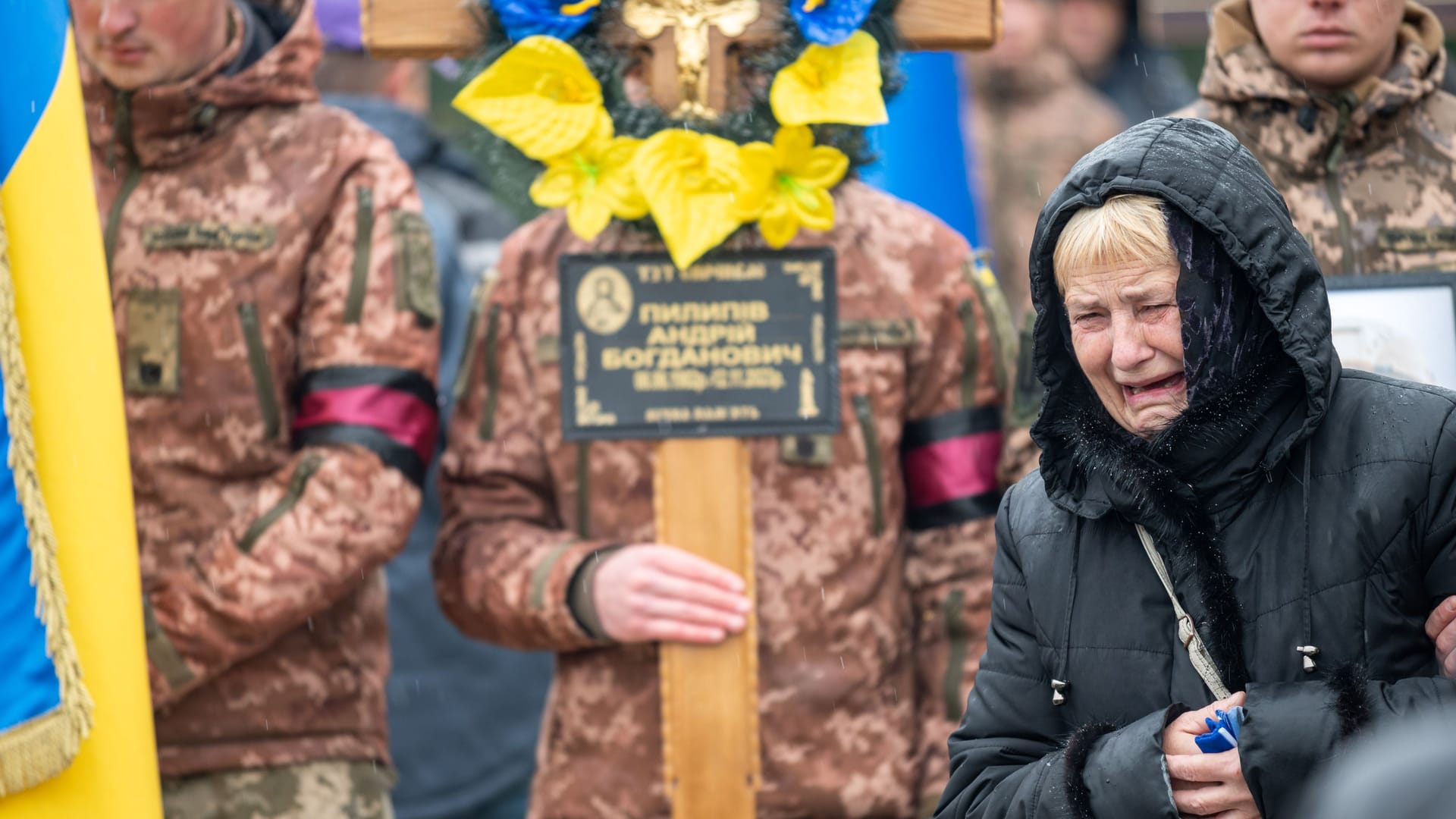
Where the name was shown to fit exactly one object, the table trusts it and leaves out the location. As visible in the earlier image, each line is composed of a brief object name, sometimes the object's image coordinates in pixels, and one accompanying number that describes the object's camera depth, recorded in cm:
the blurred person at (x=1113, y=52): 1413
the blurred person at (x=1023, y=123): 1319
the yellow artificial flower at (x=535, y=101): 740
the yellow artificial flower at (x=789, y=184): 739
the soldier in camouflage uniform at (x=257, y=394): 790
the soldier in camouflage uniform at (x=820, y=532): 791
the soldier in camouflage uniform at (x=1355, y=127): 775
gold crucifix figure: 736
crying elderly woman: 484
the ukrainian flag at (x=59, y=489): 616
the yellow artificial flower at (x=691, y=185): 727
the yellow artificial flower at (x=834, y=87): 727
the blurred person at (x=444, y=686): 1180
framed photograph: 713
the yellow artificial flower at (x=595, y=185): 740
